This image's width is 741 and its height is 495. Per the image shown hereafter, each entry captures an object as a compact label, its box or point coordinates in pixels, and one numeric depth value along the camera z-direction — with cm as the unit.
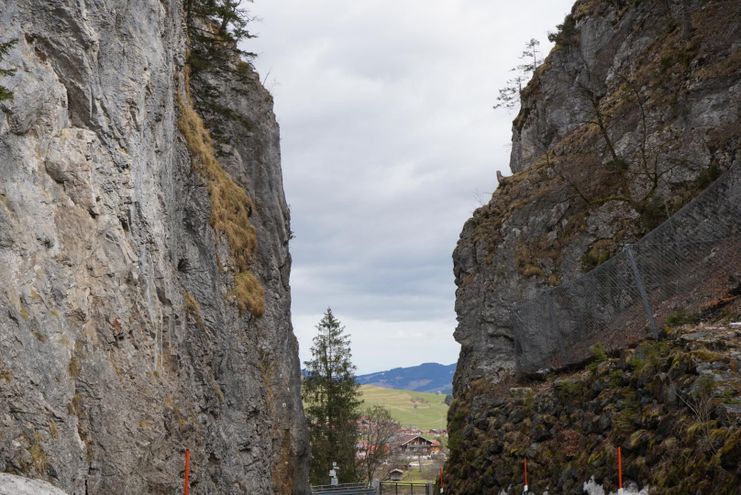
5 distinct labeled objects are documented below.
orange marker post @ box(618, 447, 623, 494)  1043
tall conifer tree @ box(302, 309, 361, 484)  5006
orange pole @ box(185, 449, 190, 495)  1448
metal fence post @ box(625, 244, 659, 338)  1354
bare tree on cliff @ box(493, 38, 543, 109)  4306
